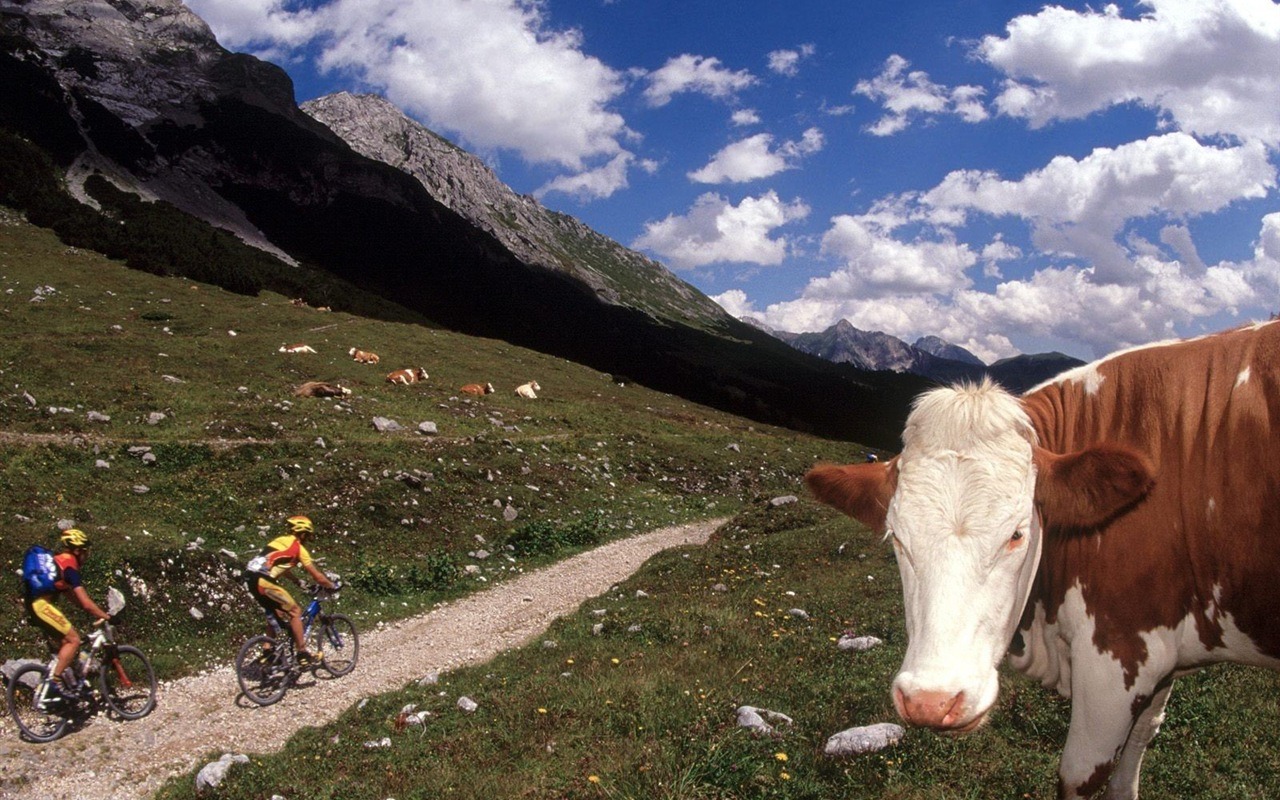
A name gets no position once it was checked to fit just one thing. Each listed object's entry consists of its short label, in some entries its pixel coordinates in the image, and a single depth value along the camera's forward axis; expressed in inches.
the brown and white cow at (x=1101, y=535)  142.3
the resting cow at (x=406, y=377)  1459.2
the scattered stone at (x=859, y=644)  377.4
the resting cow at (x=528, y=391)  1664.6
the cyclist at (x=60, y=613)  401.4
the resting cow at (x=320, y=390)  1194.2
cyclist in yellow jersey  469.1
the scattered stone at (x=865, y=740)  245.9
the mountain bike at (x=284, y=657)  458.0
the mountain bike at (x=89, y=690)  394.6
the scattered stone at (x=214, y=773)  313.9
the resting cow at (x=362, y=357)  1595.6
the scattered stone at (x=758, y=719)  267.9
